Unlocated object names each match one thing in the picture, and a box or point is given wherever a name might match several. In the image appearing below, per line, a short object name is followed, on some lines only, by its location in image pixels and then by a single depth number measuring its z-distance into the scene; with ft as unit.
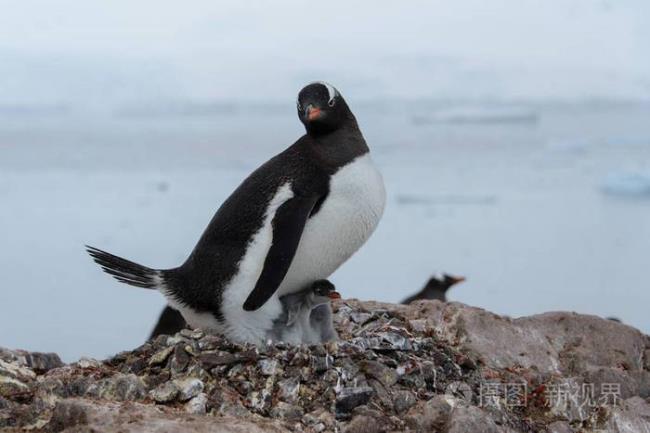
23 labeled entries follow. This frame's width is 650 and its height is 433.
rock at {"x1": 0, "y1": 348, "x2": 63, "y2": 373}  20.72
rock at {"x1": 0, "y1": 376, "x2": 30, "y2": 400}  18.06
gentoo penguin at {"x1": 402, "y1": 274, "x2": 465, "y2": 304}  39.40
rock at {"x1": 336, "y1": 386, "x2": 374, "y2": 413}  17.30
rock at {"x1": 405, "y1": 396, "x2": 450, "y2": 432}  16.66
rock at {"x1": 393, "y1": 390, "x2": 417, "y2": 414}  17.61
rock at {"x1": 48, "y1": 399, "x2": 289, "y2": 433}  14.93
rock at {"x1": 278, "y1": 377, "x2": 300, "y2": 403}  17.49
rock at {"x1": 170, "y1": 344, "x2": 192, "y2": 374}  18.13
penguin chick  19.49
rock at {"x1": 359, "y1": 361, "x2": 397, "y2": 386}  18.20
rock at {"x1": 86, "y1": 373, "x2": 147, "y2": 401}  17.29
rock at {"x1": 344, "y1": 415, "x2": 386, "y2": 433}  16.17
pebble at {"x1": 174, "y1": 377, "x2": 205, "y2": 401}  17.20
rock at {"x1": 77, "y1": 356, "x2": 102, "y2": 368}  19.34
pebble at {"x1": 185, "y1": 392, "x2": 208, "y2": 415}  16.78
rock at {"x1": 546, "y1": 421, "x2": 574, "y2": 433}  18.42
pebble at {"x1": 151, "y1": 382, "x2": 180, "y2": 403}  17.12
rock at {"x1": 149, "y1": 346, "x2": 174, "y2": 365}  18.61
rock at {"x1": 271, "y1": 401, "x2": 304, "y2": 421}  16.90
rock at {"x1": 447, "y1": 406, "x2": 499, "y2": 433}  16.28
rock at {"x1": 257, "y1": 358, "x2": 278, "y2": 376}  17.92
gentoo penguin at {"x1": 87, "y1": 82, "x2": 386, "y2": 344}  18.67
